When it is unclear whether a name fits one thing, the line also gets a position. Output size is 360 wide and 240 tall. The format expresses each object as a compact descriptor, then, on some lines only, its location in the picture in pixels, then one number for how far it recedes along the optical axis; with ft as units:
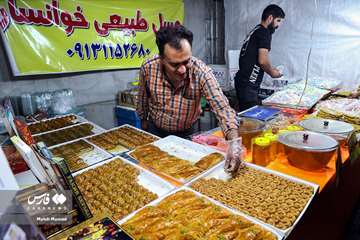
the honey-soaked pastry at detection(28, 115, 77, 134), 8.74
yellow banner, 9.99
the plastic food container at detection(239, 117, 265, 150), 5.35
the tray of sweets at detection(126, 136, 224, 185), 4.49
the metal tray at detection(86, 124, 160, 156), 5.85
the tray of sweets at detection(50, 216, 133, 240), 2.36
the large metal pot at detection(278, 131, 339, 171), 4.32
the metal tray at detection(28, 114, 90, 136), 9.25
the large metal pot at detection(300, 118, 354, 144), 5.32
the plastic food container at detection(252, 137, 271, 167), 4.71
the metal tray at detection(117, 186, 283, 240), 3.02
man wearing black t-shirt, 10.23
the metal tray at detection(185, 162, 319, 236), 3.75
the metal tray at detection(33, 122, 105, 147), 7.74
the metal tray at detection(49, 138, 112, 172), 5.55
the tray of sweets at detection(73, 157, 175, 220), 3.75
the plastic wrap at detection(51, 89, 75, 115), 11.14
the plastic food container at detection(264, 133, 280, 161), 4.96
